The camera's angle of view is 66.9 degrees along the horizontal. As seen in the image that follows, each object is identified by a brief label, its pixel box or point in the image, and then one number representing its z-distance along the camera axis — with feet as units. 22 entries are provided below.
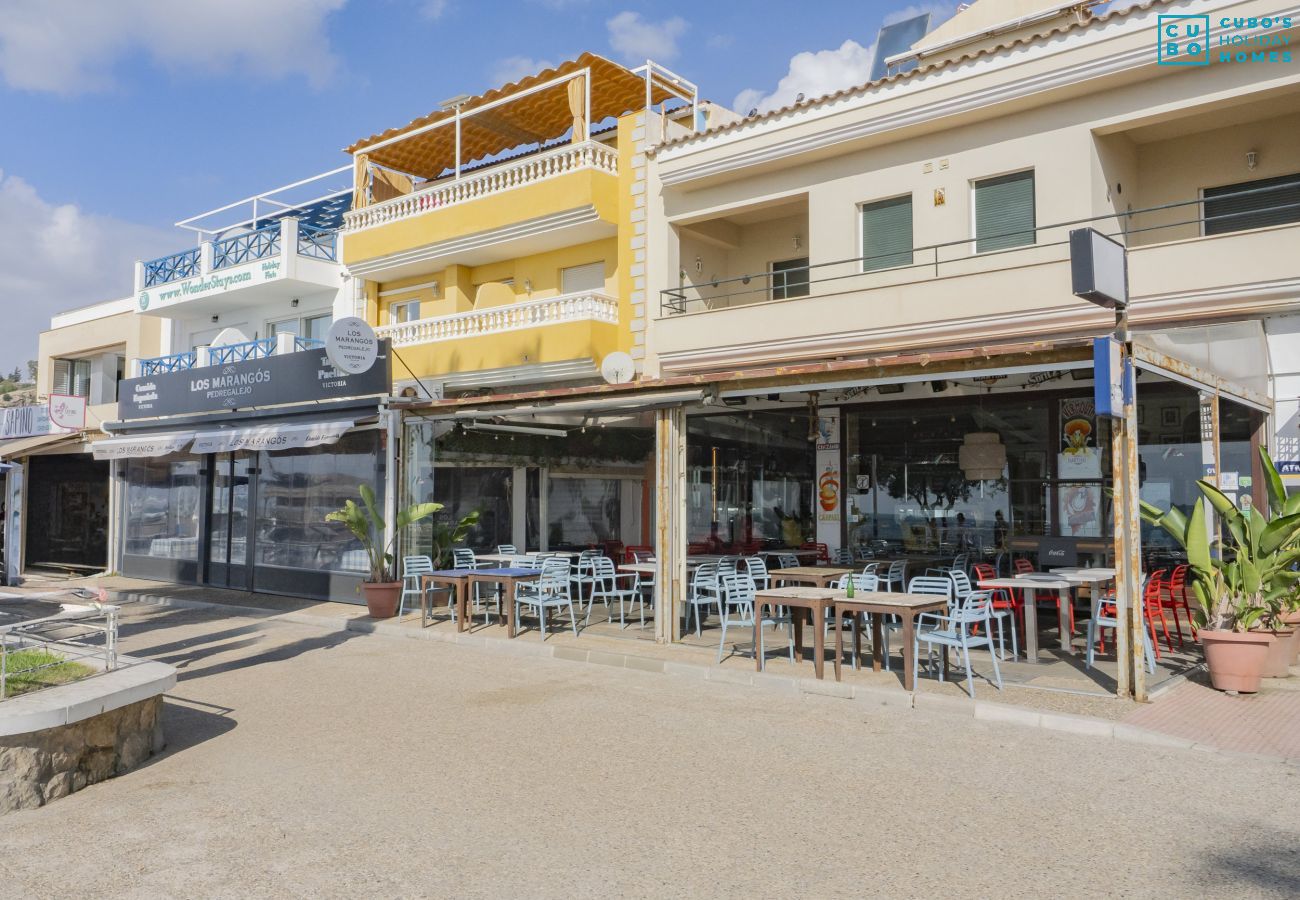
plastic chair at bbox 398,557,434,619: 46.77
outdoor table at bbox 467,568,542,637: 39.68
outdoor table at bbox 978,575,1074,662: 31.76
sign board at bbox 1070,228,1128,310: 24.89
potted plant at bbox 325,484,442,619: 47.47
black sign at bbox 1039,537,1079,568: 41.47
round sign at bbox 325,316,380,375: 48.37
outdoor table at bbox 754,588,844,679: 30.30
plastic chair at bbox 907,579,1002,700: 27.86
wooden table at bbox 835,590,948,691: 28.35
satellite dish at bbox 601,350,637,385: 47.32
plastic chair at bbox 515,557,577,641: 39.52
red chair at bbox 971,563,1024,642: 34.27
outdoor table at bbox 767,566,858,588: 37.78
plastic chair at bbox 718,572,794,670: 33.75
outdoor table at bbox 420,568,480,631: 41.19
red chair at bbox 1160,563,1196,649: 34.24
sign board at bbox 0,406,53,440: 79.56
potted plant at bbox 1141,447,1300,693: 27.86
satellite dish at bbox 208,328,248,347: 65.82
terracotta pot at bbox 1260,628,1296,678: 29.85
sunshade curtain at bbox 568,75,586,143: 55.62
